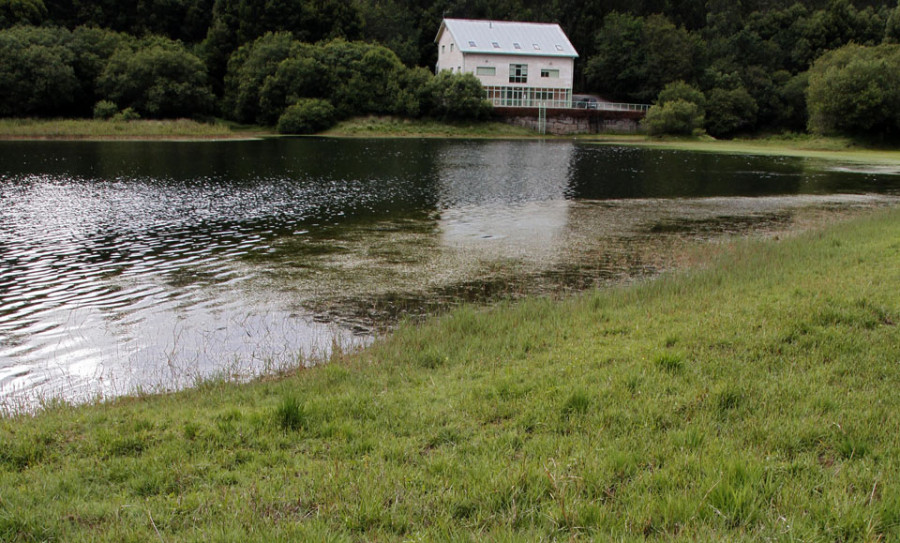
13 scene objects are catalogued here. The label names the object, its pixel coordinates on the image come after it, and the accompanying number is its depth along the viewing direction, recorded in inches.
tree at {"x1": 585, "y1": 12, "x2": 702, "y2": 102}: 4015.8
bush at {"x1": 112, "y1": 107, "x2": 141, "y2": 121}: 2935.5
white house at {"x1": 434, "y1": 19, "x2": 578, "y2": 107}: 3791.8
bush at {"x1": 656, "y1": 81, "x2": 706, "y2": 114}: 3609.7
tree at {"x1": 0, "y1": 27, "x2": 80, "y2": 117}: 2856.8
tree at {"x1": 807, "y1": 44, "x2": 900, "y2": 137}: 2689.5
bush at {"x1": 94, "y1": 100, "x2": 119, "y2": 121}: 2979.8
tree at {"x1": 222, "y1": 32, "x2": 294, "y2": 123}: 3443.2
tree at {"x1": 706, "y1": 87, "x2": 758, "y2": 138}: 3688.5
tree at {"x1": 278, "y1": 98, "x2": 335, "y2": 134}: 3302.2
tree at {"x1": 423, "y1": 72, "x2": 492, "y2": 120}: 3499.0
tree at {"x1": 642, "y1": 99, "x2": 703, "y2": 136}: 3366.1
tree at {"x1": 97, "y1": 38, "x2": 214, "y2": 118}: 3090.6
